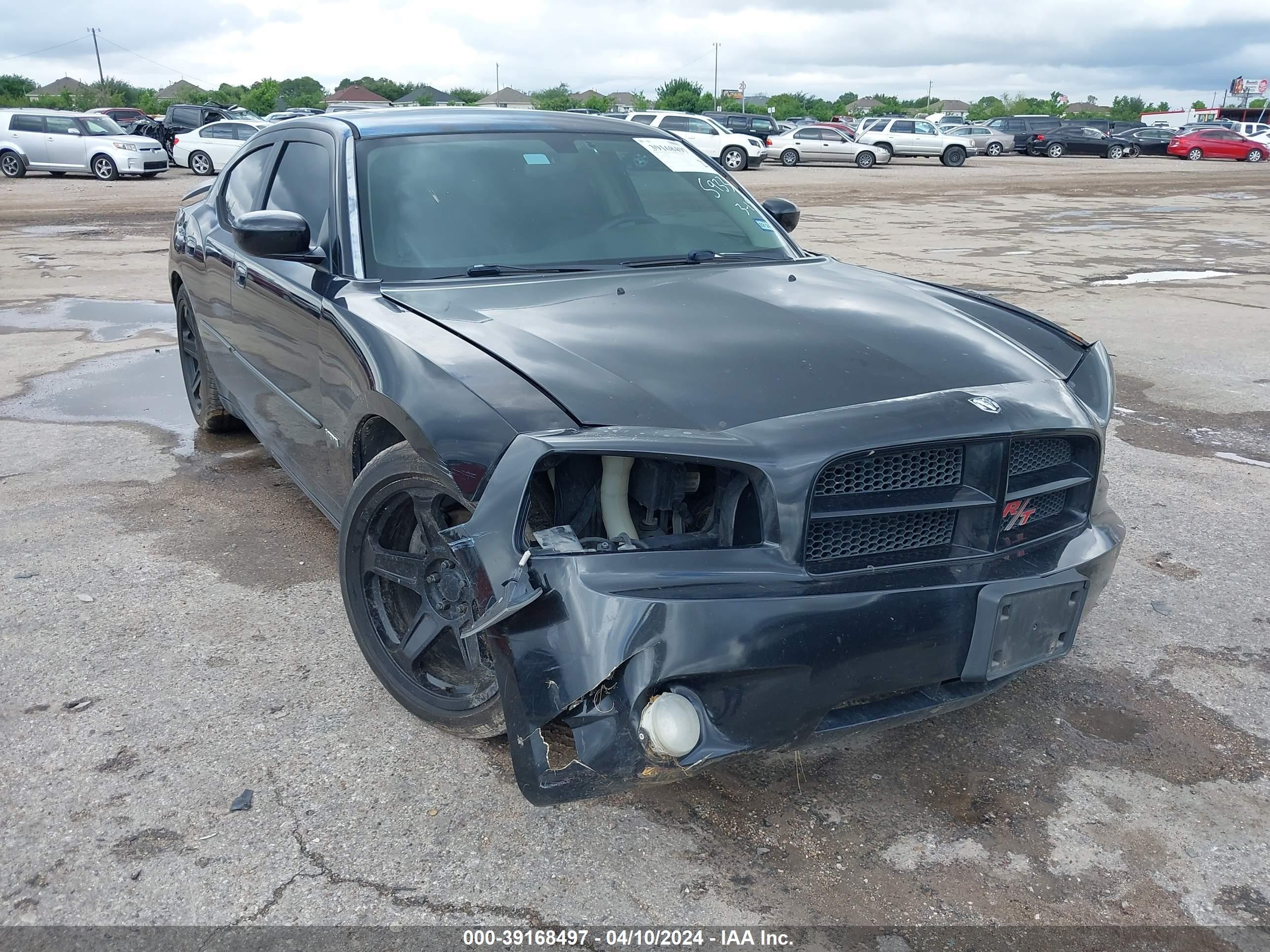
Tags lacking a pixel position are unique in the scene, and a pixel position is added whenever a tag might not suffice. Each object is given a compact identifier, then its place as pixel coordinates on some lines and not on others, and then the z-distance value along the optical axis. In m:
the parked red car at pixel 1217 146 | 41.31
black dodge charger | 2.13
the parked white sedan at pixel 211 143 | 24.58
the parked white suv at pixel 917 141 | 34.38
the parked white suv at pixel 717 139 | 27.45
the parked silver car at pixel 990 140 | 42.78
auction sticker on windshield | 4.12
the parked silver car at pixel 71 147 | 23.44
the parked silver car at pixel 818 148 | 32.19
